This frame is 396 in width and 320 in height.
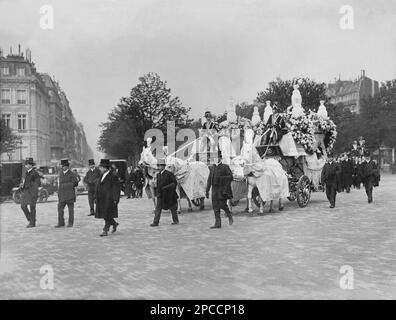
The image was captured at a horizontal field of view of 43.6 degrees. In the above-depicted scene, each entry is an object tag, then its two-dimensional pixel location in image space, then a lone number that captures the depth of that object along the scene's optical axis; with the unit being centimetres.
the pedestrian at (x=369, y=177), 1683
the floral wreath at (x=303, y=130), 1703
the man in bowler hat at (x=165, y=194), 1205
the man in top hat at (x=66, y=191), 1214
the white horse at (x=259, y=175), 1380
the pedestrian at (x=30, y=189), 1220
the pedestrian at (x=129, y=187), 2214
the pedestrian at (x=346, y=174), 2298
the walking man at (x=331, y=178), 1541
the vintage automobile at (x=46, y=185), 1789
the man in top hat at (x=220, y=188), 1143
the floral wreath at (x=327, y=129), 1809
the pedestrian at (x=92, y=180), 1465
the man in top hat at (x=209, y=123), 1648
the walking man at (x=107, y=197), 1064
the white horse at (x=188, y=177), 1477
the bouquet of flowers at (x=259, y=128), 1776
